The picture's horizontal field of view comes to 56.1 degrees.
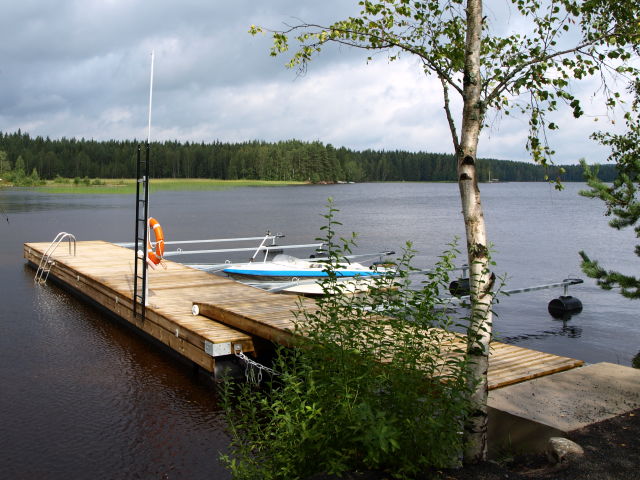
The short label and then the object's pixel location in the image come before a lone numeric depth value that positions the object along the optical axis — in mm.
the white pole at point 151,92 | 10469
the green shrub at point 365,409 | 4242
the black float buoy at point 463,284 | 16203
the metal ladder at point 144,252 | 9930
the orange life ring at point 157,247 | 11211
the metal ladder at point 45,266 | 18850
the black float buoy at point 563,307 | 16578
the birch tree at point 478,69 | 4820
